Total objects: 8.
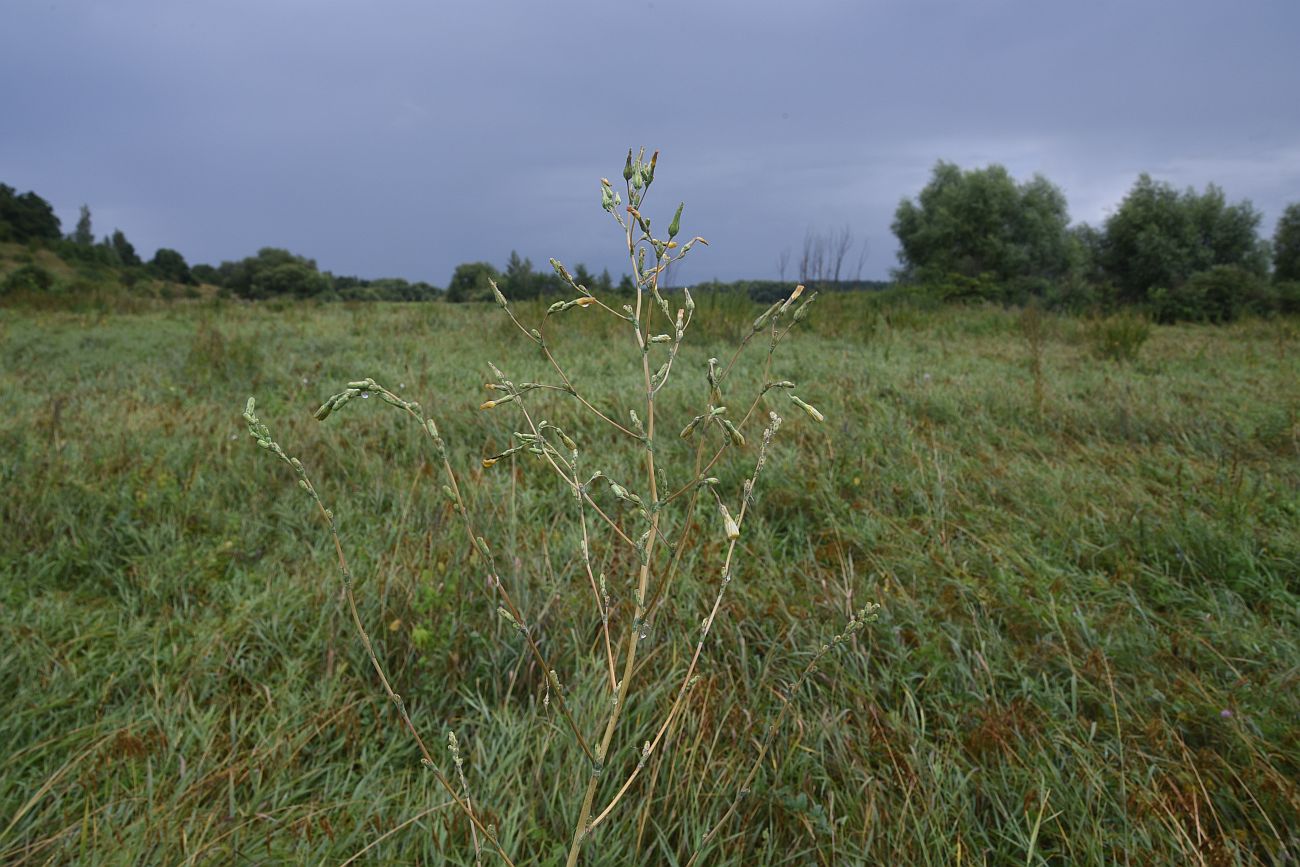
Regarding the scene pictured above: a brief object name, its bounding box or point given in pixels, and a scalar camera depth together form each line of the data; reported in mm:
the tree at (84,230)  54362
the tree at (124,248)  47547
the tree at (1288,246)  26453
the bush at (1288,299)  17525
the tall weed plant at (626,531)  748
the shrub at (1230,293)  15273
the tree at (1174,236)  27906
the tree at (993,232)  33156
